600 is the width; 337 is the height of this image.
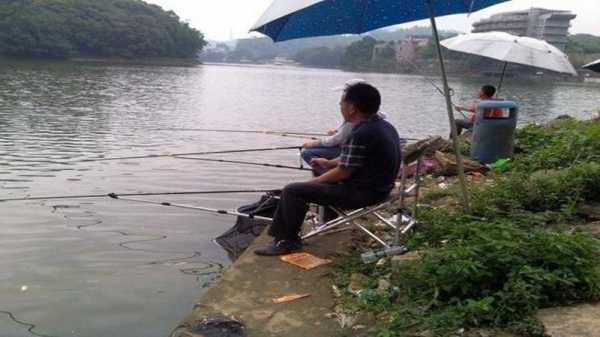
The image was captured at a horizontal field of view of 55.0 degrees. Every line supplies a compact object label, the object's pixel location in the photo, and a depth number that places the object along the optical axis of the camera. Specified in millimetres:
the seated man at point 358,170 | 4461
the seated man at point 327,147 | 5726
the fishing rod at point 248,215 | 5438
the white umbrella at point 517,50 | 8922
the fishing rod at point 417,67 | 4848
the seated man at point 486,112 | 7961
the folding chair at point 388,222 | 4383
